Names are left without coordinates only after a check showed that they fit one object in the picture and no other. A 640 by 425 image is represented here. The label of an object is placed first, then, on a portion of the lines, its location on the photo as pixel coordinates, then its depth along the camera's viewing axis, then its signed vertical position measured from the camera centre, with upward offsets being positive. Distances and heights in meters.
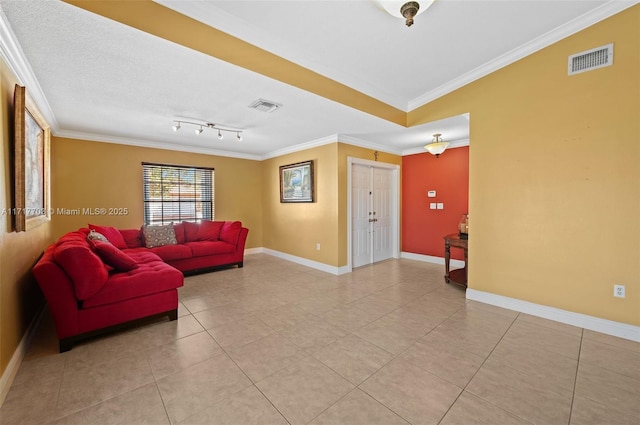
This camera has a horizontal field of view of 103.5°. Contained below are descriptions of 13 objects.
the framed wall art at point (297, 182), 5.19 +0.58
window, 5.20 +0.35
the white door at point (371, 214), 5.09 -0.13
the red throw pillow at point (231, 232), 5.16 -0.49
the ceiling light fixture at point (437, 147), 4.32 +1.06
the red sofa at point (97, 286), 2.20 -0.75
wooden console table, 3.76 -0.92
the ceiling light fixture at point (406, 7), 1.86 +1.51
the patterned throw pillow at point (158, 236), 4.57 -0.50
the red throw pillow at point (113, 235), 4.08 -0.43
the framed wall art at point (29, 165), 2.08 +0.45
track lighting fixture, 3.91 +1.36
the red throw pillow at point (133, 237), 4.59 -0.52
